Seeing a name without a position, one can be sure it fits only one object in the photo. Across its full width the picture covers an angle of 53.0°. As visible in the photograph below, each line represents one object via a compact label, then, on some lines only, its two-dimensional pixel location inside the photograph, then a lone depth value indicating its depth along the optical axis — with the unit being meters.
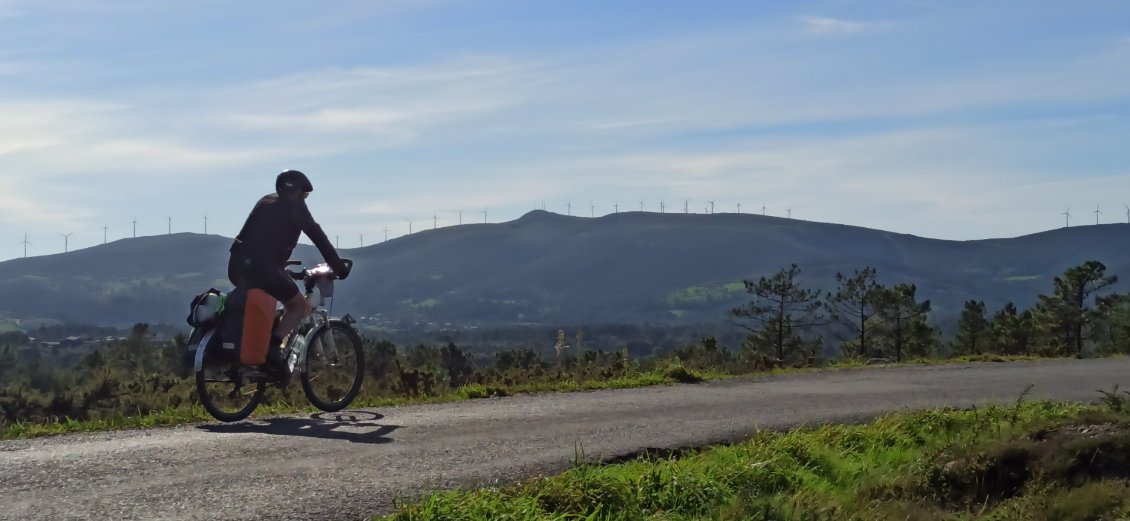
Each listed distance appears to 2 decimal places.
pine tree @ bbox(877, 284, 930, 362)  47.53
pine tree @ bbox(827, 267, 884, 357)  47.44
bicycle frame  9.82
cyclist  9.46
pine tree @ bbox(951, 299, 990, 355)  50.34
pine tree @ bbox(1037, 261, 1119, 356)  39.19
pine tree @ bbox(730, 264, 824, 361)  53.56
